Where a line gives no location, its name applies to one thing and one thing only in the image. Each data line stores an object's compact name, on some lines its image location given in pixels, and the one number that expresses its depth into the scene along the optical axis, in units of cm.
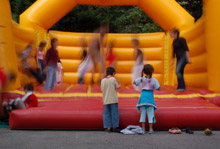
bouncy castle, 356
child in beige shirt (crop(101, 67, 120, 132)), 347
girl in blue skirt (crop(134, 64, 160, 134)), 346
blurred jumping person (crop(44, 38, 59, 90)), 496
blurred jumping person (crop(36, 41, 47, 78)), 581
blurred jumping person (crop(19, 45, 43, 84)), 515
